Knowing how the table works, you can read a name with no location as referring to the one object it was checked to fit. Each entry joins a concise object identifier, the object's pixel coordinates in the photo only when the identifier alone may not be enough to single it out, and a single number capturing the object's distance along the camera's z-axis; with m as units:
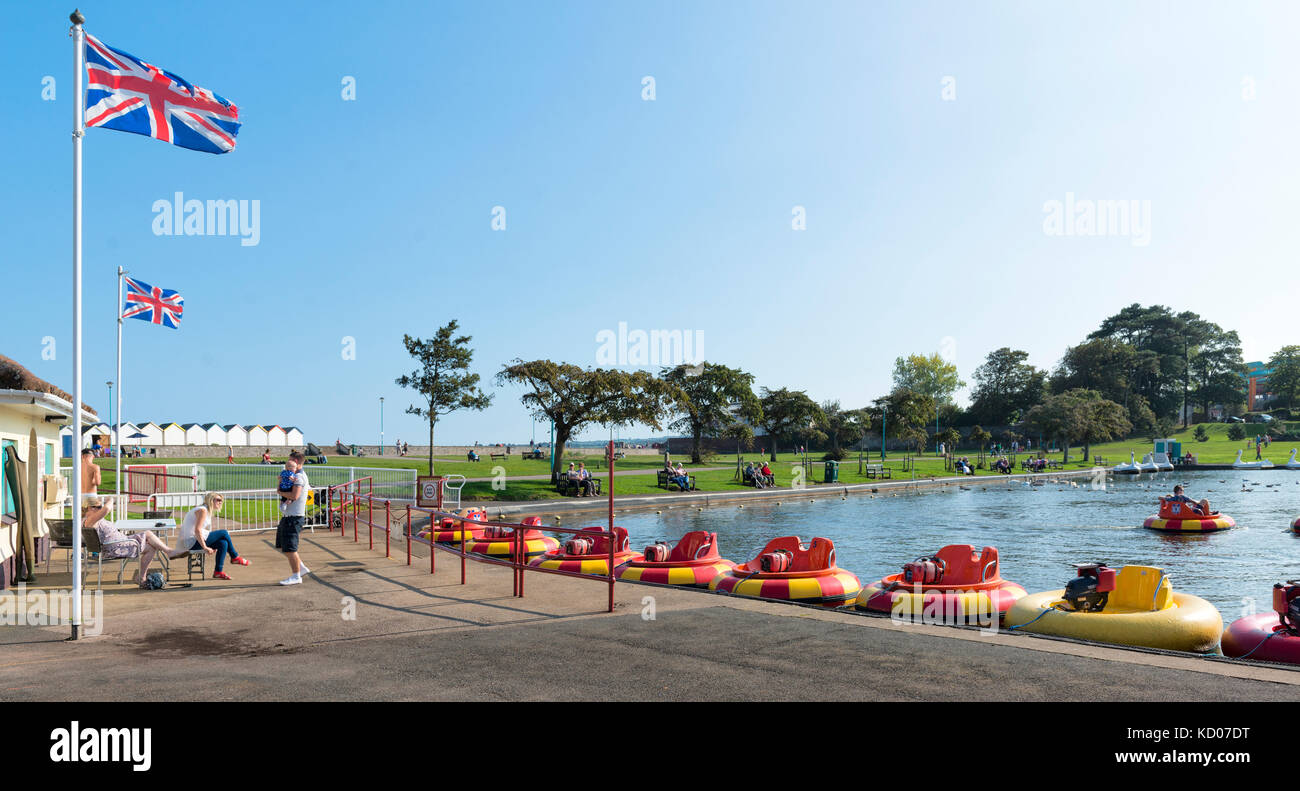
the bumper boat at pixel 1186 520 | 32.31
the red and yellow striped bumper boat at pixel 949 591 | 12.55
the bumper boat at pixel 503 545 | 21.83
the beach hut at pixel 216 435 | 93.39
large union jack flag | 8.78
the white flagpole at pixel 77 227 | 8.18
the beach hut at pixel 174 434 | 87.44
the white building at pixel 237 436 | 92.50
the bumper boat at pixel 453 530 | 21.80
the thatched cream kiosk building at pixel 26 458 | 11.38
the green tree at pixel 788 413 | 76.19
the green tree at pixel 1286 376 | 118.50
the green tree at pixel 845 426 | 87.19
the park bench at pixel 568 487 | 39.94
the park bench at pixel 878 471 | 64.54
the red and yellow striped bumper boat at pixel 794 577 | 14.41
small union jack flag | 19.20
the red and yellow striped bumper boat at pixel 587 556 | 17.03
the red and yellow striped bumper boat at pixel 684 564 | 16.08
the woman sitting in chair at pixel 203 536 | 11.98
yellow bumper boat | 10.66
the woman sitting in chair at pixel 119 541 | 11.55
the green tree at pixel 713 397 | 75.62
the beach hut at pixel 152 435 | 83.05
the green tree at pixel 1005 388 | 123.00
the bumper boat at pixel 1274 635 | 9.70
